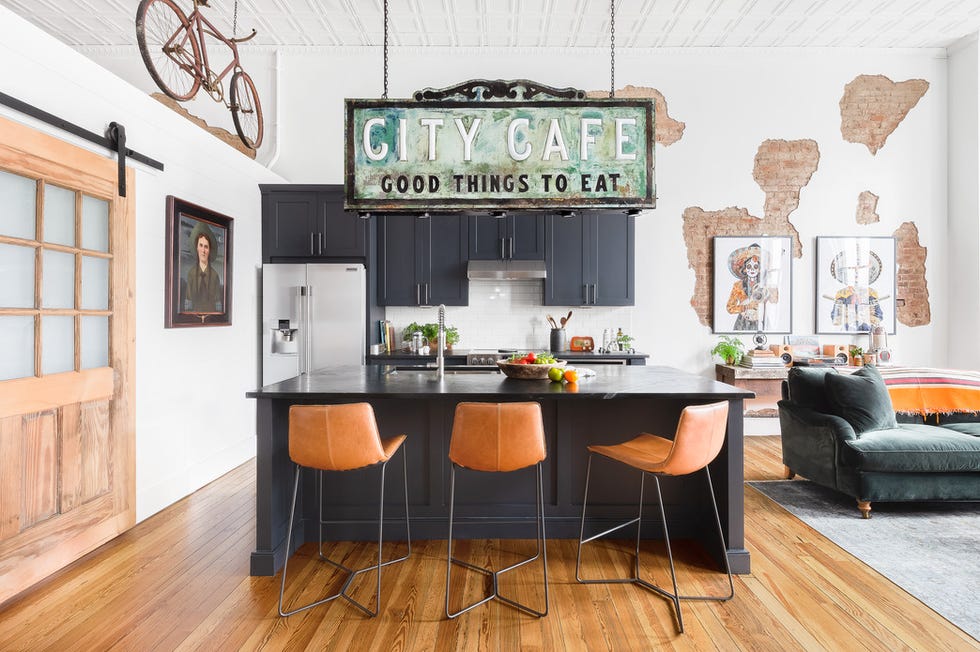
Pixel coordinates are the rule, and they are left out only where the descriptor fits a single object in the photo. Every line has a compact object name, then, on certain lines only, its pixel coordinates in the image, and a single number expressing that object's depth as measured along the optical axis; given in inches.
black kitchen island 125.2
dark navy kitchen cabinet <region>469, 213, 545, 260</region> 216.7
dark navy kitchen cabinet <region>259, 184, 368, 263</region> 205.8
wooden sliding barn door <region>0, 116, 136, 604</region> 100.5
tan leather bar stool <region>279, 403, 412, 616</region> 96.2
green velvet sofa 137.2
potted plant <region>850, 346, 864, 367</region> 221.8
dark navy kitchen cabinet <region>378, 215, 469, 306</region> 217.6
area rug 100.3
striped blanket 164.2
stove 205.3
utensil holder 220.2
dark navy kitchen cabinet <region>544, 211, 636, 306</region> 218.1
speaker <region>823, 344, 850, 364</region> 219.3
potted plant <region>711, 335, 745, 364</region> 223.1
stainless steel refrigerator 199.9
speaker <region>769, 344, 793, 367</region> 221.5
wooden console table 213.0
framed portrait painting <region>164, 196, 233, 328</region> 153.2
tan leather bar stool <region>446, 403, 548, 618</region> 96.0
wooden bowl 122.3
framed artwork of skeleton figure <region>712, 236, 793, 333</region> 229.6
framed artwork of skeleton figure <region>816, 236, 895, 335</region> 229.3
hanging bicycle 135.6
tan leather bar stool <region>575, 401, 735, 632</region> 94.2
